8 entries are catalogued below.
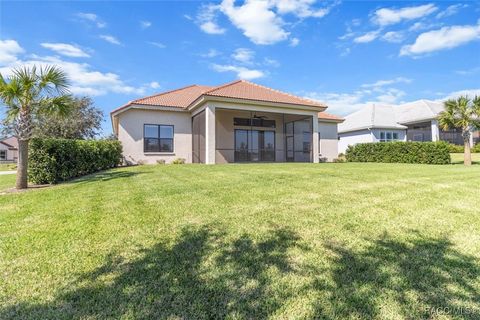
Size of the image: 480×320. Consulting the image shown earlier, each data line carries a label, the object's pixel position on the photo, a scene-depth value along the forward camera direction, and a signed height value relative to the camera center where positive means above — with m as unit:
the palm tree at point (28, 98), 8.52 +2.03
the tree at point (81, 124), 26.49 +3.58
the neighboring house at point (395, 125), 30.70 +3.66
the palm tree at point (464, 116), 17.72 +2.69
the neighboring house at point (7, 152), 56.84 +1.68
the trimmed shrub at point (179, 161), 19.15 -0.19
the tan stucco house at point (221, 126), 17.23 +2.37
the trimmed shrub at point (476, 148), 30.95 +0.88
